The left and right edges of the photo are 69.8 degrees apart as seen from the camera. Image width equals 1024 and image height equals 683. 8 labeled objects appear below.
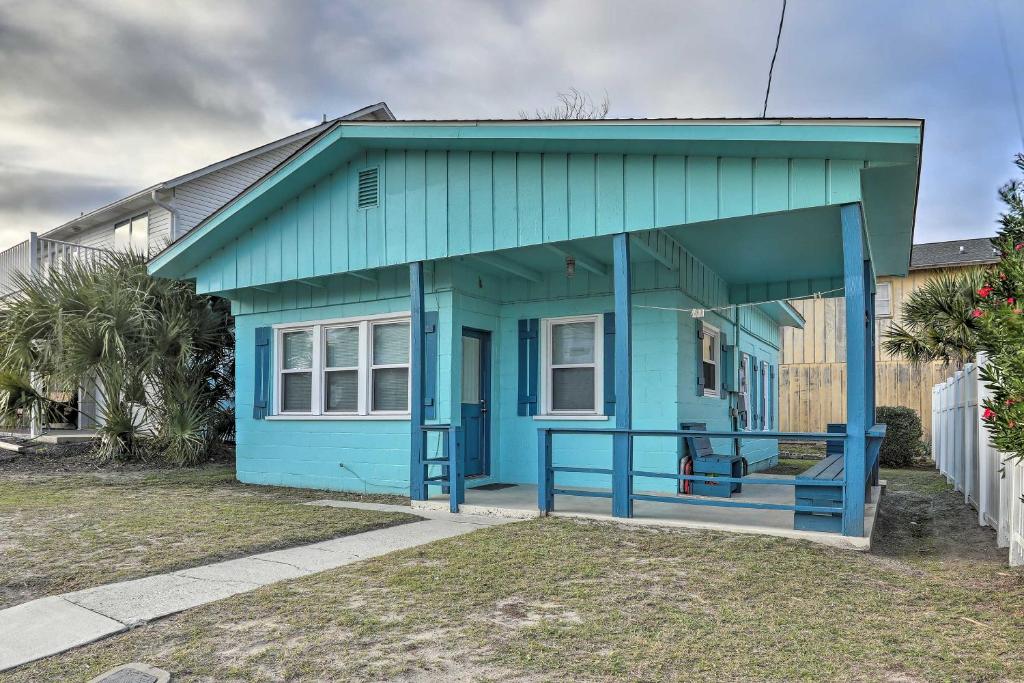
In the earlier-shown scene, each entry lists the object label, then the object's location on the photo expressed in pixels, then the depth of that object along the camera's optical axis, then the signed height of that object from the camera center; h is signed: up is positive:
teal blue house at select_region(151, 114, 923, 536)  6.36 +1.30
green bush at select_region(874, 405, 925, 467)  14.77 -1.06
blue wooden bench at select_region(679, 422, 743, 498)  8.44 -0.95
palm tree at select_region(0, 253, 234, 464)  11.62 +0.47
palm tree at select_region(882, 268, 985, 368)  13.35 +1.20
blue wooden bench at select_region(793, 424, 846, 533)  6.03 -0.99
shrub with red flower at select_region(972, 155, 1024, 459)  3.55 +0.29
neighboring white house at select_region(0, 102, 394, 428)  16.41 +4.06
